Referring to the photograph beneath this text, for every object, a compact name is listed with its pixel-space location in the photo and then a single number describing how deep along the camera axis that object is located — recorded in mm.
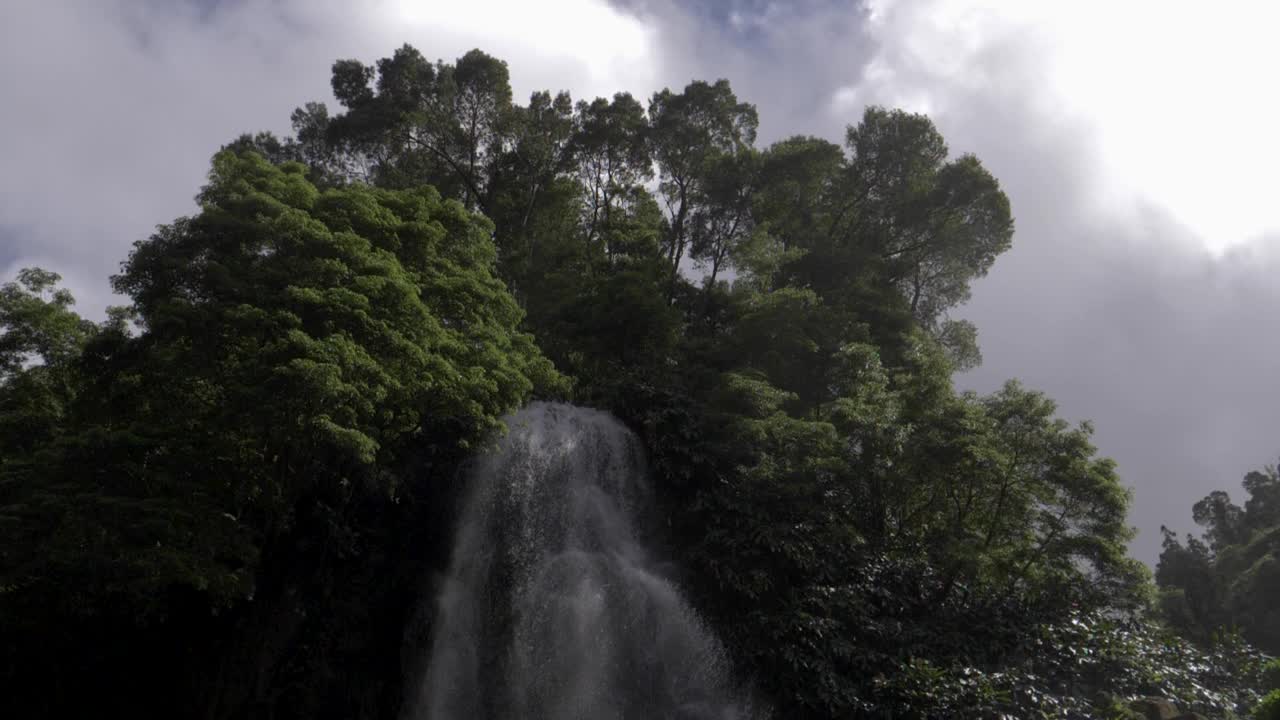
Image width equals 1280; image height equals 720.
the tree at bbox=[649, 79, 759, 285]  30422
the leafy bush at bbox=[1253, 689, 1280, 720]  10930
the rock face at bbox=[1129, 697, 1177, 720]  12461
